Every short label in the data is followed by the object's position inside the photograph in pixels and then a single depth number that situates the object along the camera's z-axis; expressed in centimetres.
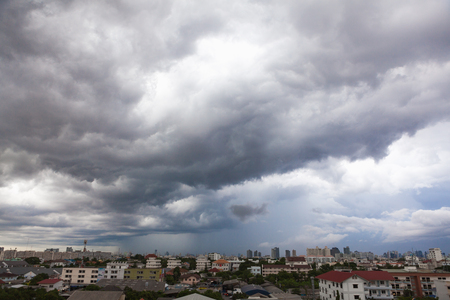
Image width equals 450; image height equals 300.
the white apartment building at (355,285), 5466
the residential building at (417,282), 7381
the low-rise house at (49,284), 7988
